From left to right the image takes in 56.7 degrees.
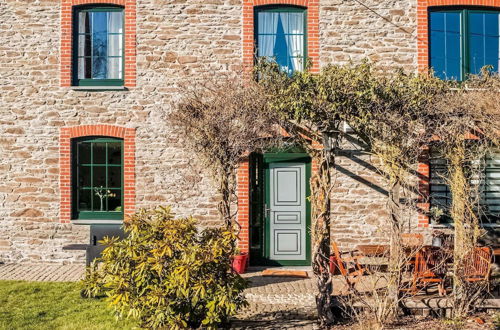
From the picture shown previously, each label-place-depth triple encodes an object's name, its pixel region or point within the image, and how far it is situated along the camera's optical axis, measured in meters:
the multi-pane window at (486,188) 9.23
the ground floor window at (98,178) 9.62
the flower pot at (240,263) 8.76
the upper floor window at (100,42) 9.71
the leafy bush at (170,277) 5.13
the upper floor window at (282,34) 9.52
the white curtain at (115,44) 9.71
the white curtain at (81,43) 9.70
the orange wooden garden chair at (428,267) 6.19
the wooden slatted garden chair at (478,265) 6.17
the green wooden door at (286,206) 9.50
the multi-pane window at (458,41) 9.41
